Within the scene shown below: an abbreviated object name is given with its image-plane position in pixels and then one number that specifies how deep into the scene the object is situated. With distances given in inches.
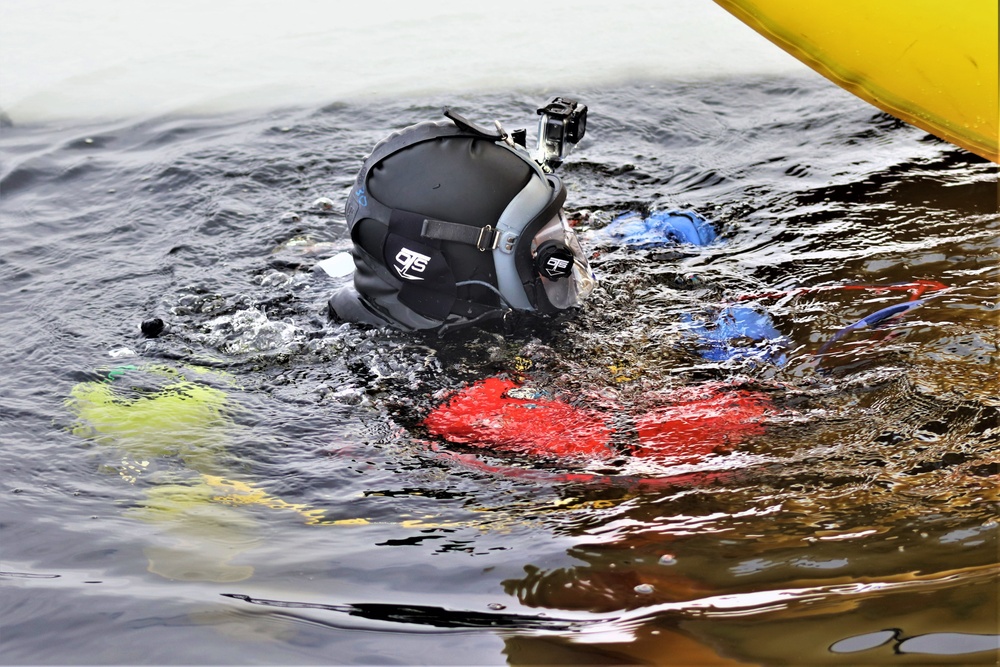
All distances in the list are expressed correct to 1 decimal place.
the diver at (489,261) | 219.3
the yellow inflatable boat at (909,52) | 266.1
